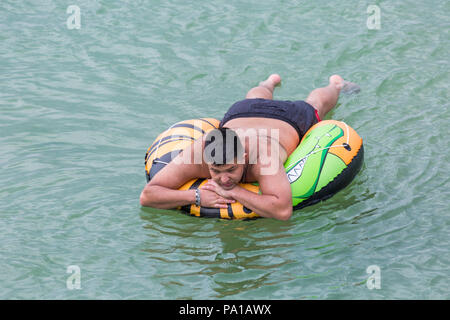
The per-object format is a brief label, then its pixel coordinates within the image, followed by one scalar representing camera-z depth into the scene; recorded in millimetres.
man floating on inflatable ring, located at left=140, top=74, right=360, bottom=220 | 10609
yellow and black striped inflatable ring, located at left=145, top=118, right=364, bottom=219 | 11367
